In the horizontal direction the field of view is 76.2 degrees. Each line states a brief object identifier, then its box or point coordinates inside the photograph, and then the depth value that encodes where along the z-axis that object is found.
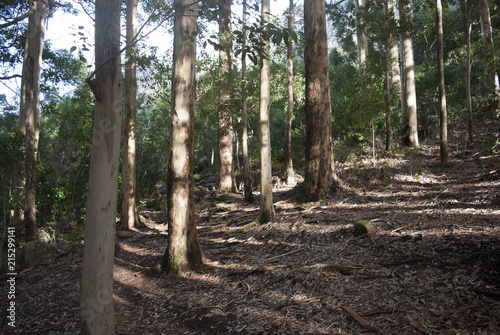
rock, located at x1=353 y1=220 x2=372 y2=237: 5.39
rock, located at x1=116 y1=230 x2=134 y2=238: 9.19
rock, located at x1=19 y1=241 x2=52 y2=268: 7.70
